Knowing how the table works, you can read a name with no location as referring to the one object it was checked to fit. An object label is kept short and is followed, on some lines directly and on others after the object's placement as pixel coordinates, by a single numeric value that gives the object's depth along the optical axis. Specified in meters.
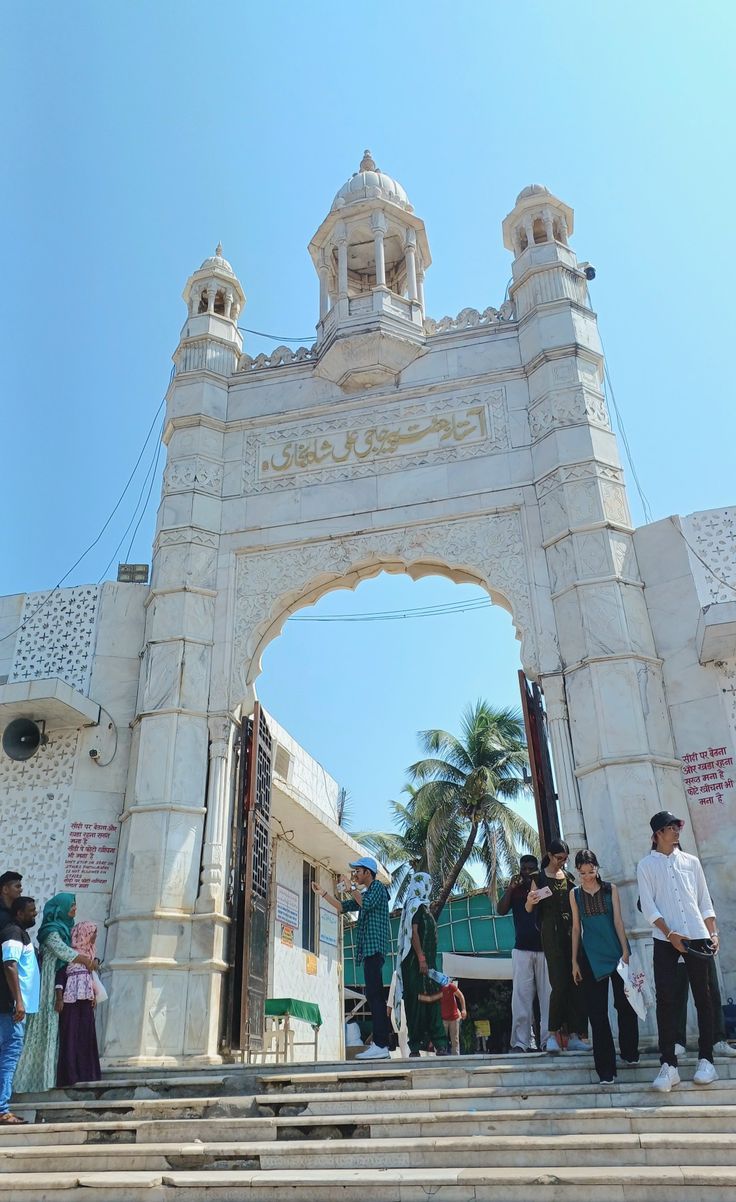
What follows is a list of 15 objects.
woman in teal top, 5.30
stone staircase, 3.64
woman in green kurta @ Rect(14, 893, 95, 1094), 6.13
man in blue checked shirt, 6.55
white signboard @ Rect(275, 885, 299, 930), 14.14
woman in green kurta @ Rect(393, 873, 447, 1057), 6.71
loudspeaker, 9.23
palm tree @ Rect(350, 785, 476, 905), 23.53
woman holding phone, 5.91
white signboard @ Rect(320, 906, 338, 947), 16.80
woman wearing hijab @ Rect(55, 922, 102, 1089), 6.37
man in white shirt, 4.88
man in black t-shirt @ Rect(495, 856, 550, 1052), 6.70
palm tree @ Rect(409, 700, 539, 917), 22.34
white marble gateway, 8.00
